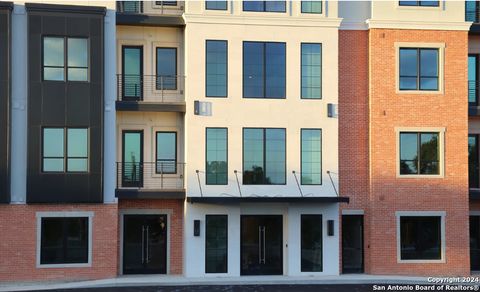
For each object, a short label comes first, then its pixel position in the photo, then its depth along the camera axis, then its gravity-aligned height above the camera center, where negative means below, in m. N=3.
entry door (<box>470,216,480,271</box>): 23.89 -3.36
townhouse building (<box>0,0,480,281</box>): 20.44 +0.60
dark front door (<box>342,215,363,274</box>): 22.67 -3.21
